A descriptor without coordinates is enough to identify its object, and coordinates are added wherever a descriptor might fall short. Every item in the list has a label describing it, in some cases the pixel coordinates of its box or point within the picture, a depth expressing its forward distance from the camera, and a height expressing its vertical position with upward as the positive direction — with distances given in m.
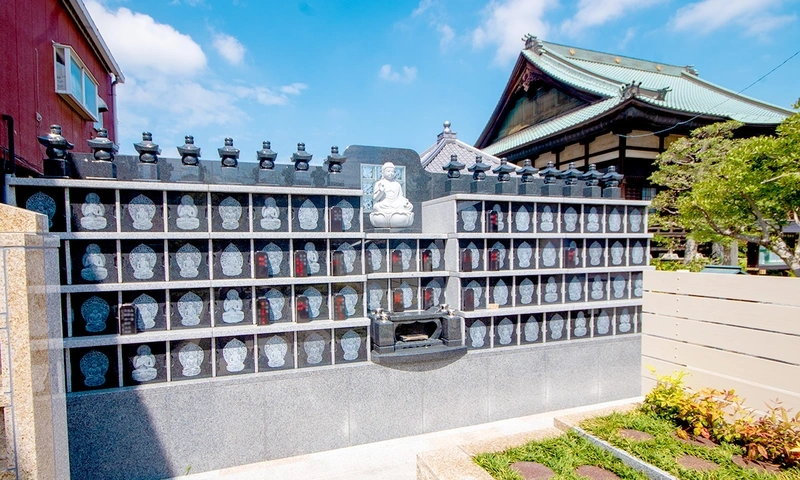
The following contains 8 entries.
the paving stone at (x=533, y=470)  3.67 -2.32
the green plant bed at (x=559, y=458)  3.67 -2.29
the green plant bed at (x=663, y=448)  3.45 -2.20
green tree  7.13 +0.75
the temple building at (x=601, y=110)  10.62 +3.77
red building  5.68 +2.83
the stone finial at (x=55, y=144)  4.44 +1.01
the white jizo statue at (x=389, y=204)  6.32 +0.41
